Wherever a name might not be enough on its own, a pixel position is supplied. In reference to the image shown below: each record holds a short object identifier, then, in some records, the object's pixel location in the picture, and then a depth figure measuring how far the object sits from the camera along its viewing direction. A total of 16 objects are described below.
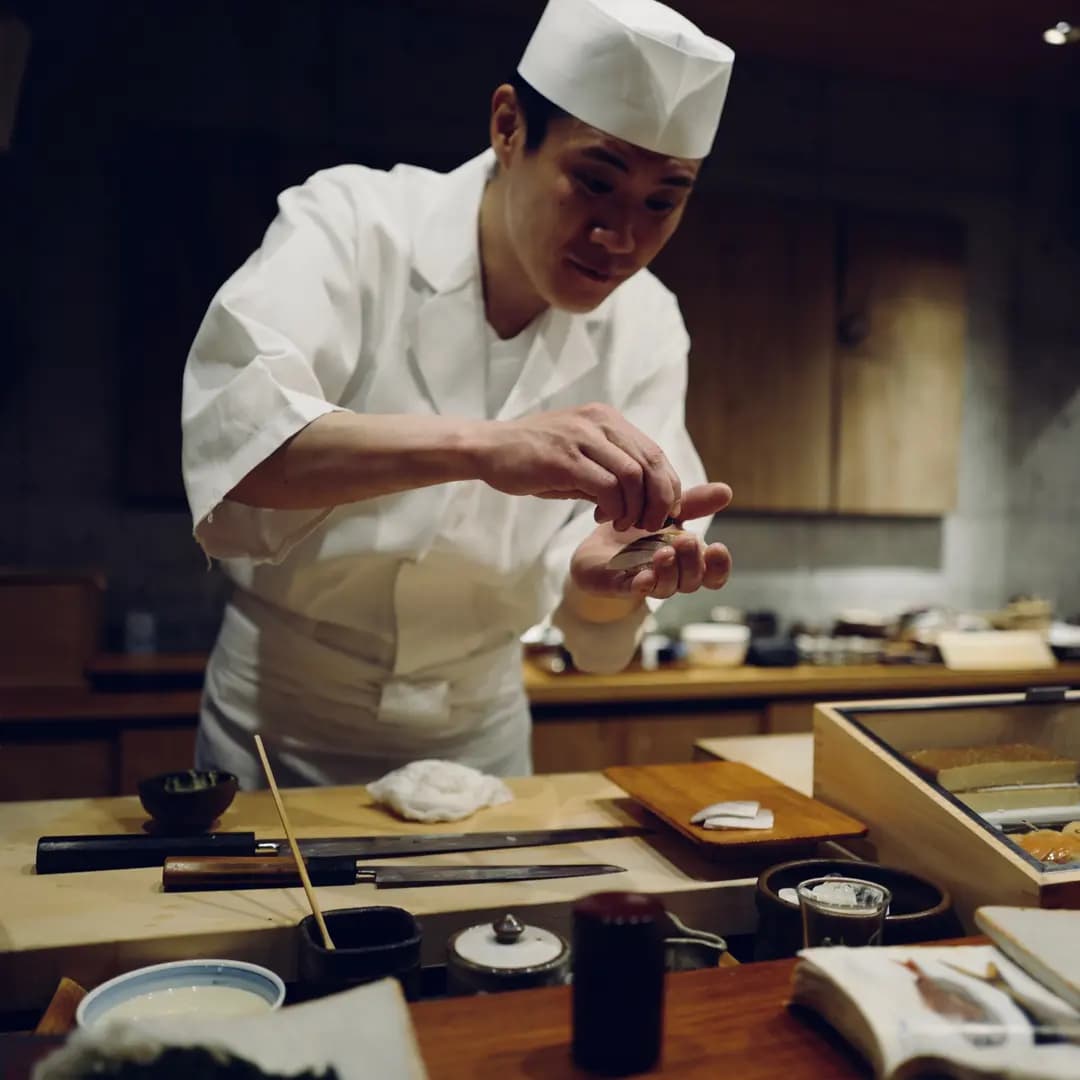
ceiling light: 3.61
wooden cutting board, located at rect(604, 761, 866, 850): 1.33
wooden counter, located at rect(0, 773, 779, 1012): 1.09
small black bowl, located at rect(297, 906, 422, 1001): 0.93
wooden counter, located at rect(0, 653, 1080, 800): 2.97
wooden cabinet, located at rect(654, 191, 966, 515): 4.07
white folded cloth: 1.51
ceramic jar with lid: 0.96
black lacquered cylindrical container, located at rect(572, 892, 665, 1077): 0.82
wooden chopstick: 0.97
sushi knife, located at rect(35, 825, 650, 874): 1.30
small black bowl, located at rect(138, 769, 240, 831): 1.40
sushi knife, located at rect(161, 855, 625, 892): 1.24
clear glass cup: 1.00
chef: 1.43
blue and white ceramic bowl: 0.92
